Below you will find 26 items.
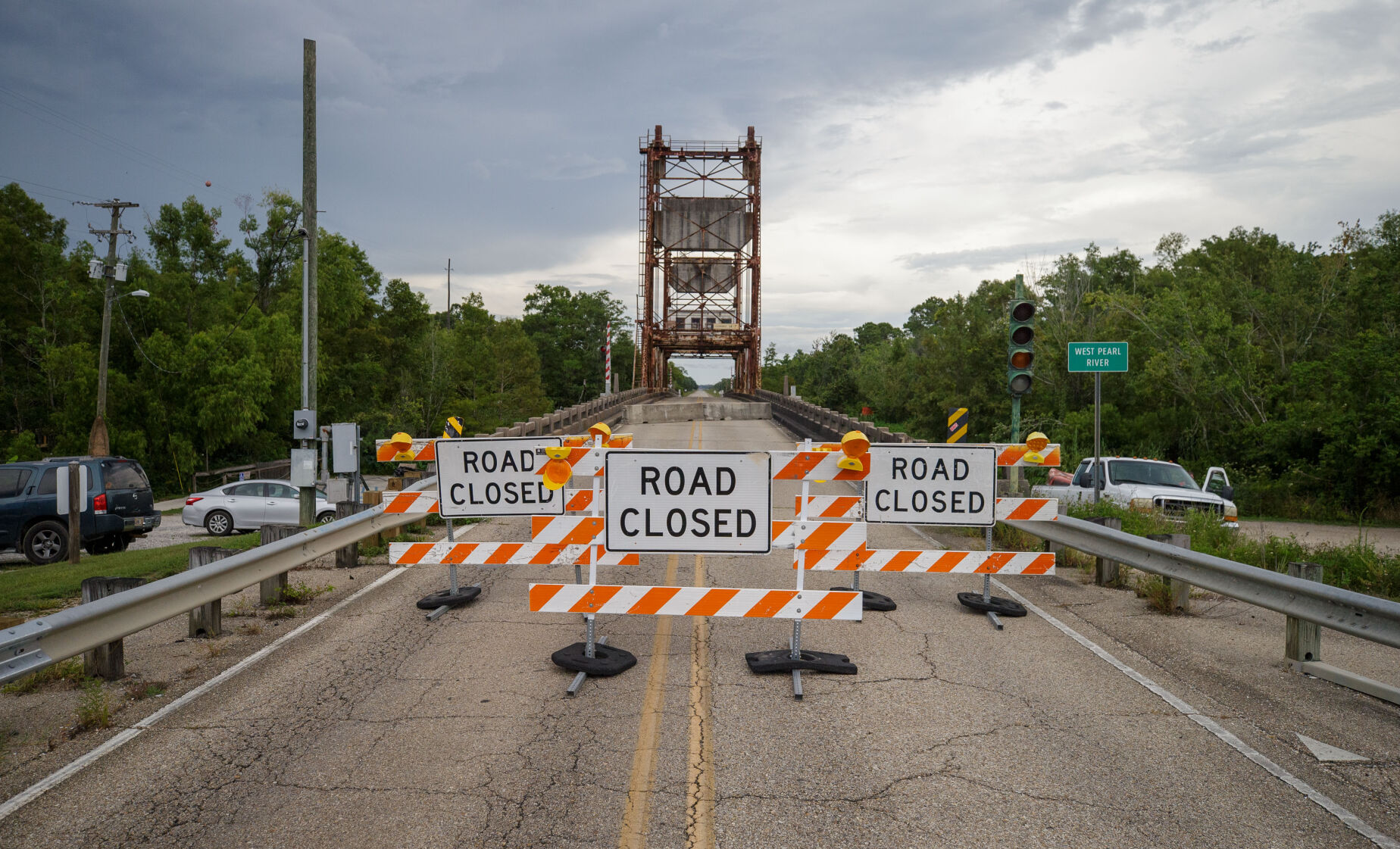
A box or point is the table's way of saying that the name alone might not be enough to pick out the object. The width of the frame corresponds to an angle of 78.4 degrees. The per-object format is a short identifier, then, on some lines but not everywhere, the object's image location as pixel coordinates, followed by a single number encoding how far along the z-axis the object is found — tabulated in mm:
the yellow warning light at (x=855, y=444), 6812
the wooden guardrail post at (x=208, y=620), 7453
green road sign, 12961
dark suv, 15898
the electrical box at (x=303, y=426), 15188
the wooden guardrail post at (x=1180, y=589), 8430
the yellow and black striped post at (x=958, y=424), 11599
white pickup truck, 14742
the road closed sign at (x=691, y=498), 6363
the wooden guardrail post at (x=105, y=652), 6086
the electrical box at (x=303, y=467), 15285
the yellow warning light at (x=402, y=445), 9055
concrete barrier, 37500
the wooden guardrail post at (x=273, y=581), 8539
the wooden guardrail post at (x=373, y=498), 13542
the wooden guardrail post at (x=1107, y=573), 9797
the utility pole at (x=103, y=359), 29359
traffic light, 12547
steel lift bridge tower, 59031
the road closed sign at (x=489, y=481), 8562
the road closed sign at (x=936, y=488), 8172
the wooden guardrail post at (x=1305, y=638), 6484
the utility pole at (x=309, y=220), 16016
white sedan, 21594
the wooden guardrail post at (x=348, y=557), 10789
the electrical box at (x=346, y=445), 14812
